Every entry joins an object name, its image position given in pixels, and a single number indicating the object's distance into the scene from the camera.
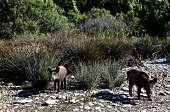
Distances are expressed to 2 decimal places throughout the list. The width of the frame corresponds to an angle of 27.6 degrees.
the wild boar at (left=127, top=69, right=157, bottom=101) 7.77
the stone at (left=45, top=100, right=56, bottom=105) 7.33
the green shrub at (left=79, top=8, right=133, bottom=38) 22.63
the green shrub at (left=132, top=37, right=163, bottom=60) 15.86
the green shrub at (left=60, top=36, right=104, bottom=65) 11.09
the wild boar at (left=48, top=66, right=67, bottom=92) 8.06
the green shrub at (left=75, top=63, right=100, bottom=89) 8.66
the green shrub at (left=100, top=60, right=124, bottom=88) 9.04
